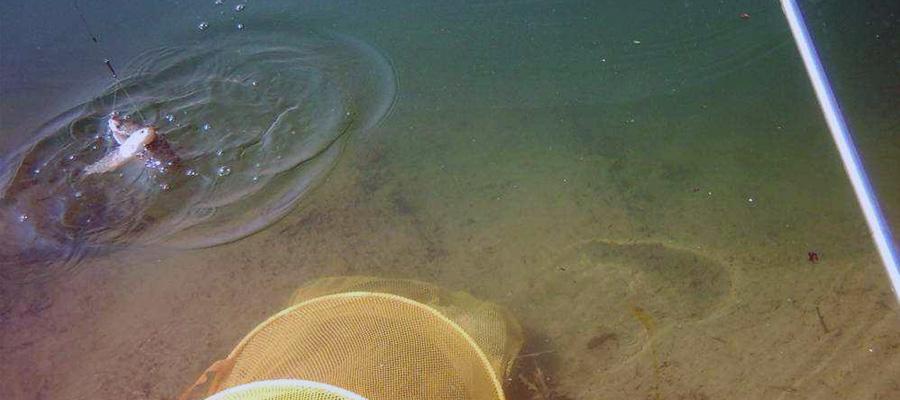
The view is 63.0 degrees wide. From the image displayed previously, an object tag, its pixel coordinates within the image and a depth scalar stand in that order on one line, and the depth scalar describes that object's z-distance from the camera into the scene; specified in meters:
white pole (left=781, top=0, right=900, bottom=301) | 1.93
